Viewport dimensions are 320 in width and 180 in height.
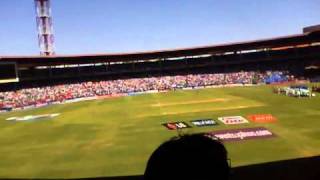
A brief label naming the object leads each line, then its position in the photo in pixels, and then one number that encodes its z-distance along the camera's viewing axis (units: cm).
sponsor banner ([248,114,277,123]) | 2147
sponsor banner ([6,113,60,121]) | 2941
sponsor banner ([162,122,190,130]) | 2108
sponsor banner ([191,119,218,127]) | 2144
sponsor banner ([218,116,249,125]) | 2139
